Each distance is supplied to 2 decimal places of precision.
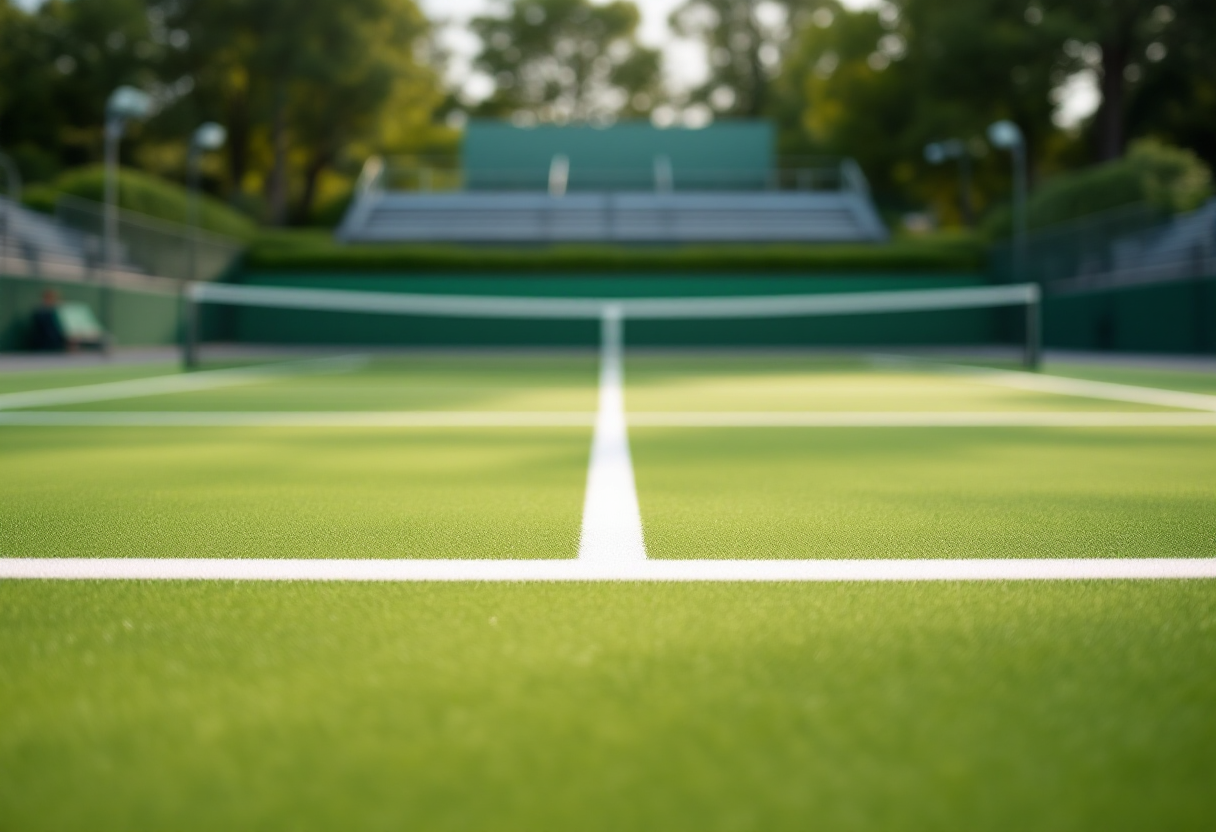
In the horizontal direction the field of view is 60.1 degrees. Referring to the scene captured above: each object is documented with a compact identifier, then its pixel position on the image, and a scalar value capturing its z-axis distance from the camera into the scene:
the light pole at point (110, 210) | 18.56
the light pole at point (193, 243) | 15.11
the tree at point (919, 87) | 37.69
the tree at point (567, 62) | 65.25
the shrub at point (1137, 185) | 25.33
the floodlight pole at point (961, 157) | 28.94
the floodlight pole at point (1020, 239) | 14.62
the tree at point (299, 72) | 41.88
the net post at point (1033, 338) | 14.16
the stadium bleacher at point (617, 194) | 34.25
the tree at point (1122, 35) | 36.03
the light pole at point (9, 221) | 19.02
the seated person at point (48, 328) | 19.48
